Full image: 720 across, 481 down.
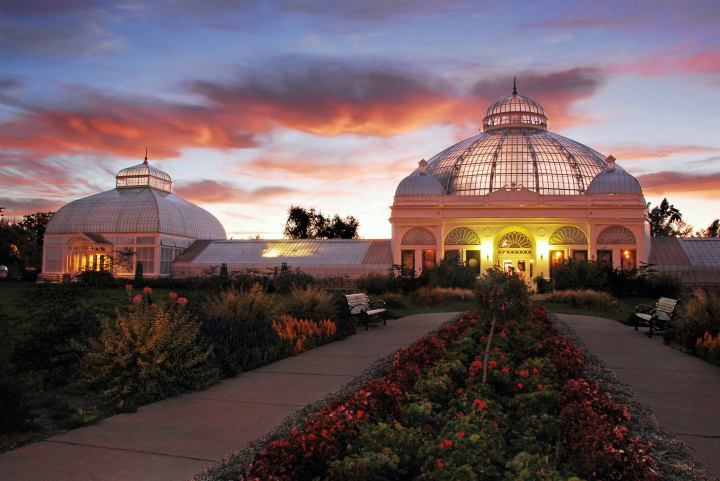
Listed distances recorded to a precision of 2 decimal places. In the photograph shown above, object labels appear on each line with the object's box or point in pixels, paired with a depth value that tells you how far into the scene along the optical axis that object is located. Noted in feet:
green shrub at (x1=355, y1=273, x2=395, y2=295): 101.09
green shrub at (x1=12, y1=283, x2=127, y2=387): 29.53
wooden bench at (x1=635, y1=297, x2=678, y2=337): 50.52
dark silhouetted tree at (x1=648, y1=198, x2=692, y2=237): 244.01
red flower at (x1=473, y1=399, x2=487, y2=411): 20.39
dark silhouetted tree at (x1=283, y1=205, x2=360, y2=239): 229.04
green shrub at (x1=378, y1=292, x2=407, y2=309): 77.41
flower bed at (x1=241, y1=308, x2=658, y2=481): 14.88
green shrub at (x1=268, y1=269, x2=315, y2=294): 96.53
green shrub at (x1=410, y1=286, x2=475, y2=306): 82.69
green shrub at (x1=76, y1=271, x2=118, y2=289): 113.69
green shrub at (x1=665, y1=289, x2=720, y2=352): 41.65
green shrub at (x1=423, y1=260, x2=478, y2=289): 101.50
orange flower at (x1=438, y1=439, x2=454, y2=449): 15.84
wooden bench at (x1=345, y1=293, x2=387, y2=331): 54.24
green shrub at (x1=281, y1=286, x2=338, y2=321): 48.47
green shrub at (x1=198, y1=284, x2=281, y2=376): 31.68
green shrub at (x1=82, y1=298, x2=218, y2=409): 26.02
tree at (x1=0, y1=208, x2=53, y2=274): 202.69
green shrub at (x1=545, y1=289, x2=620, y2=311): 78.64
